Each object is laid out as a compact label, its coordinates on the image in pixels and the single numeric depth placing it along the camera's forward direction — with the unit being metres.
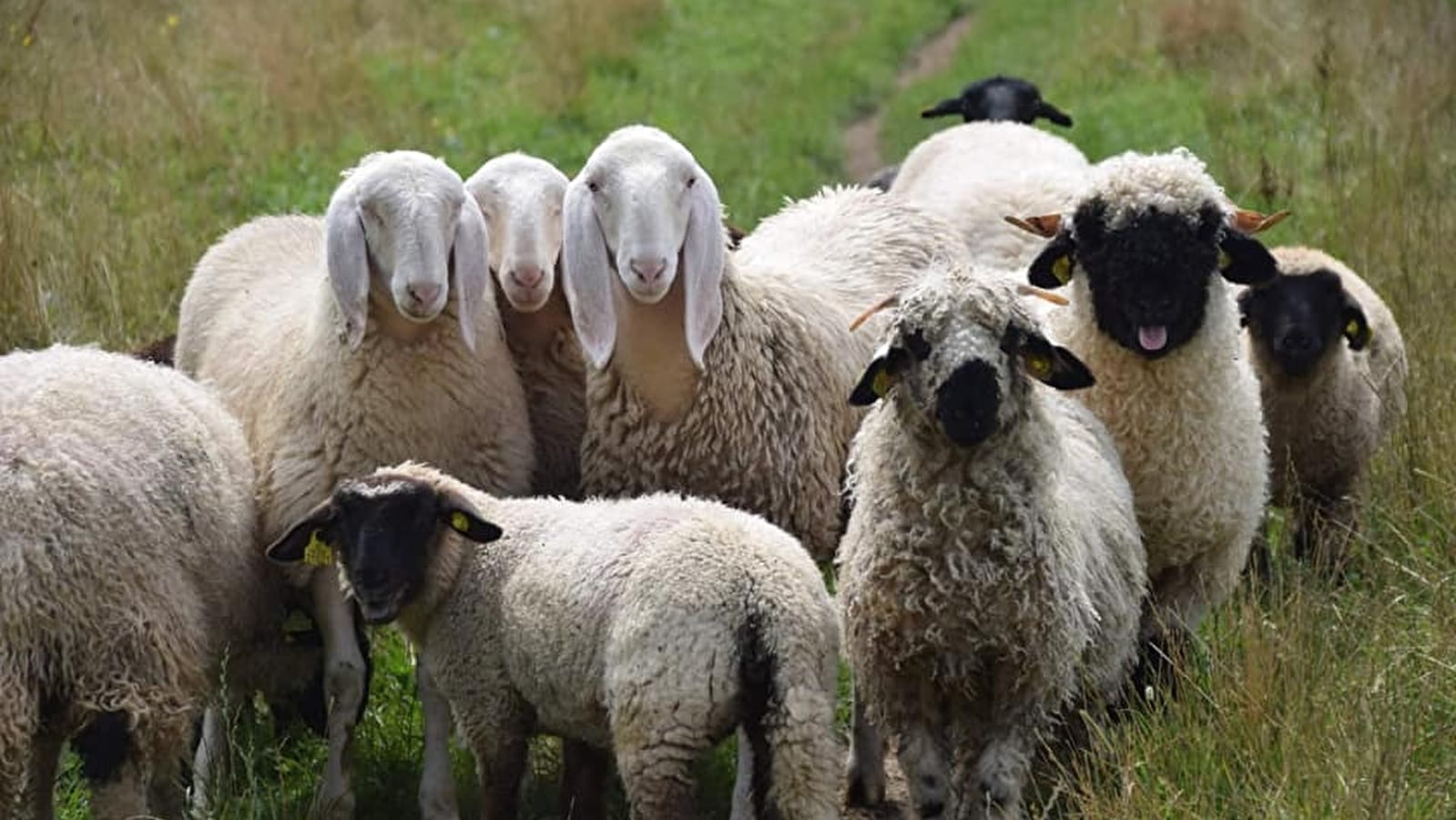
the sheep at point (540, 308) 12.98
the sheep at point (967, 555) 10.21
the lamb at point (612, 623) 9.64
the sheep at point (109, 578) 10.04
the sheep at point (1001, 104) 22.47
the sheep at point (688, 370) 12.41
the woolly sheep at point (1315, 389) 14.74
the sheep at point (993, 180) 16.56
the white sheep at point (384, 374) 12.12
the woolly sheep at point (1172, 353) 11.98
